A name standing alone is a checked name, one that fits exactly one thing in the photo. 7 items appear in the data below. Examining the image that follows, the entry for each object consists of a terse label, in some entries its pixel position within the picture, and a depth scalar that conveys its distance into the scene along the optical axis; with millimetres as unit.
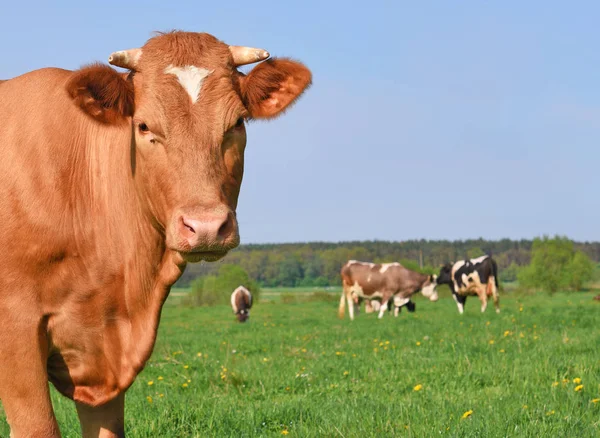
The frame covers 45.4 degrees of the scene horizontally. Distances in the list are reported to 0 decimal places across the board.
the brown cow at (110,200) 3842
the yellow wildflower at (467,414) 5773
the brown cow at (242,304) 31797
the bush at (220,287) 63722
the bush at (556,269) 77875
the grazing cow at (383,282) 32750
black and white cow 28750
